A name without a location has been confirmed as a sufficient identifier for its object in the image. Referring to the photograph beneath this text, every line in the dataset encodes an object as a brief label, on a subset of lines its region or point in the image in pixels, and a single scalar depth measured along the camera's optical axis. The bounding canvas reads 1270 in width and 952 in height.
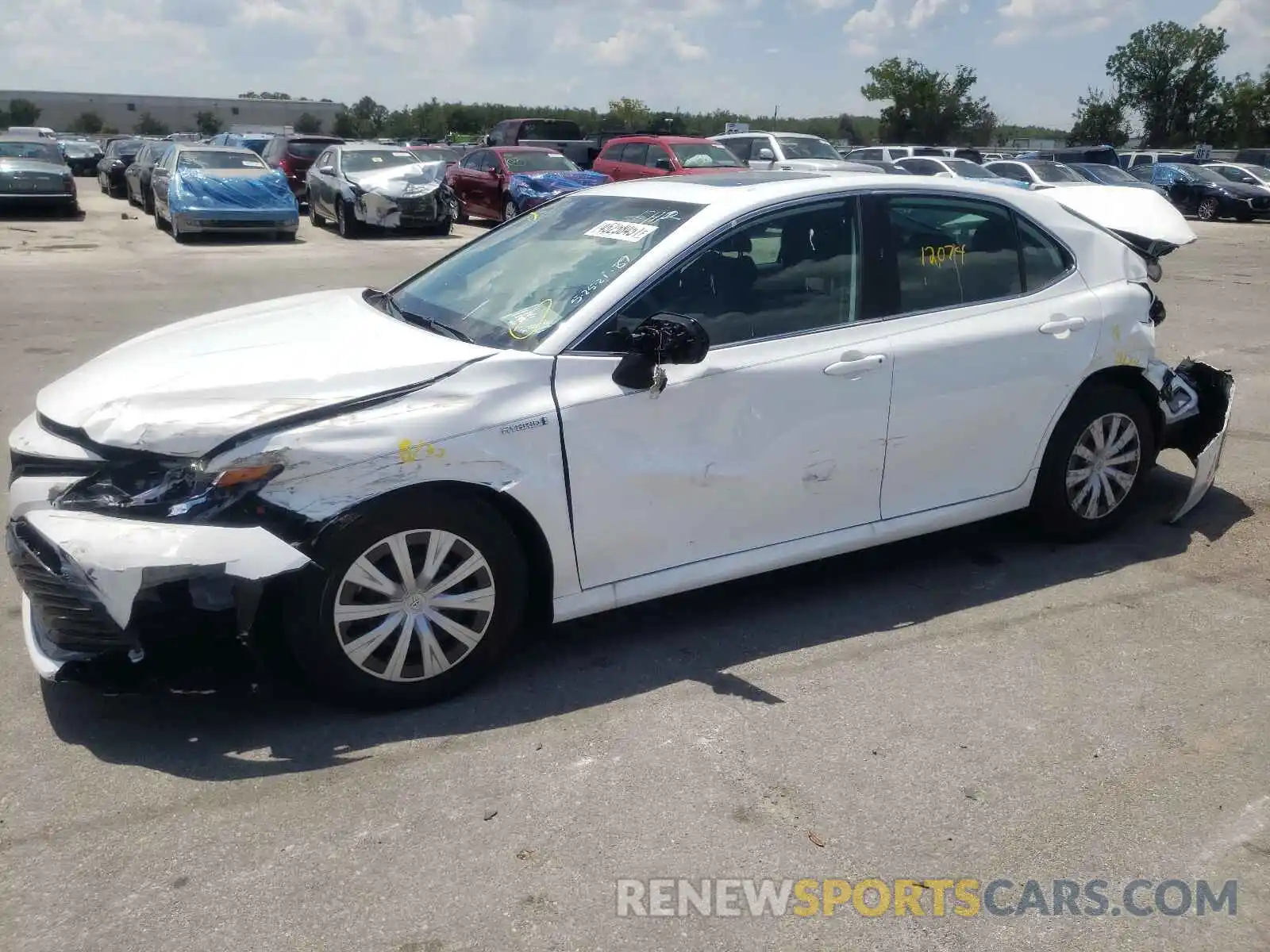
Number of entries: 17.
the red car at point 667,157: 19.84
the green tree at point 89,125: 88.34
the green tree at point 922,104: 52.44
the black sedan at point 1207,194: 27.55
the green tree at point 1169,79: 58.25
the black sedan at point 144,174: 22.12
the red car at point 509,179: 19.36
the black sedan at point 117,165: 26.52
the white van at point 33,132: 43.93
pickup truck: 27.19
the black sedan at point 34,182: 20.61
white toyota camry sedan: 3.34
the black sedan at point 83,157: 39.03
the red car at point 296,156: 23.12
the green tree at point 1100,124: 58.47
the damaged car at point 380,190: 18.77
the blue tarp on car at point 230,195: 17.62
